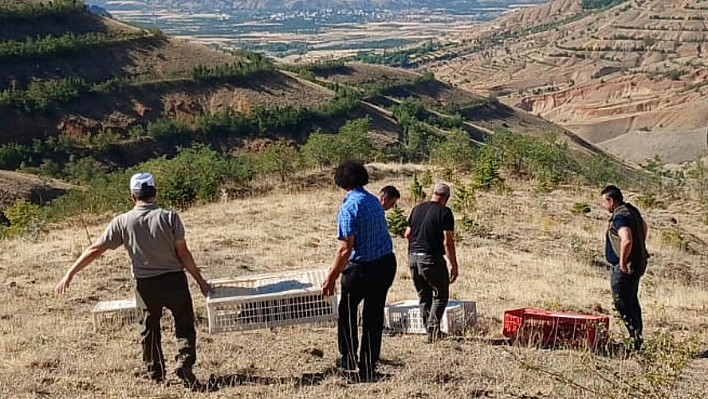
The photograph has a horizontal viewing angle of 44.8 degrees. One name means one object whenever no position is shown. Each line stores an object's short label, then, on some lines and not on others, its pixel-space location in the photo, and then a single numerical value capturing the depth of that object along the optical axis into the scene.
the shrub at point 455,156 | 25.64
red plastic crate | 8.23
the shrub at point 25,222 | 15.87
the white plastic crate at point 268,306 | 8.12
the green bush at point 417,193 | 18.58
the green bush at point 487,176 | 20.75
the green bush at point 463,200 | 17.72
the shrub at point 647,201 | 22.08
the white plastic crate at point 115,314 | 8.66
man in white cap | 6.42
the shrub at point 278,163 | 24.45
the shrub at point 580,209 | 19.06
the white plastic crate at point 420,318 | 8.56
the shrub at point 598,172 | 29.28
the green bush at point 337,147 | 26.58
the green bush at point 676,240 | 17.12
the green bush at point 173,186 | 19.92
